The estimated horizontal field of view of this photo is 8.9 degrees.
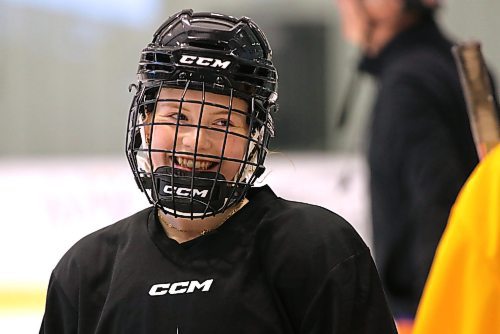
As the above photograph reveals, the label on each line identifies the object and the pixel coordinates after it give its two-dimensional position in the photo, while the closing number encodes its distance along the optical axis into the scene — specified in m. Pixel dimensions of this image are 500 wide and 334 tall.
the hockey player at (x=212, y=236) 4.85
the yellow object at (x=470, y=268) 5.02
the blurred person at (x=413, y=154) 6.30
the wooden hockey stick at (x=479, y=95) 5.41
